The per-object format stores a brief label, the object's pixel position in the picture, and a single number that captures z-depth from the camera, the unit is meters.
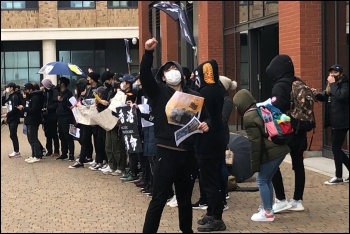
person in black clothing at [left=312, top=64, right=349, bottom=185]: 8.73
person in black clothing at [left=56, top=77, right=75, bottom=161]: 12.93
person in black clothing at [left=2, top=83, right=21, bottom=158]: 13.84
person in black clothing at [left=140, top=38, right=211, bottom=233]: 5.79
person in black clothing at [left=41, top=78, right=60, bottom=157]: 13.28
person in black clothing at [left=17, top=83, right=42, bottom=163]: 13.02
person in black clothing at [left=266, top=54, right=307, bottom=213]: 6.93
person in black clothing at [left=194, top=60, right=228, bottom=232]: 6.60
